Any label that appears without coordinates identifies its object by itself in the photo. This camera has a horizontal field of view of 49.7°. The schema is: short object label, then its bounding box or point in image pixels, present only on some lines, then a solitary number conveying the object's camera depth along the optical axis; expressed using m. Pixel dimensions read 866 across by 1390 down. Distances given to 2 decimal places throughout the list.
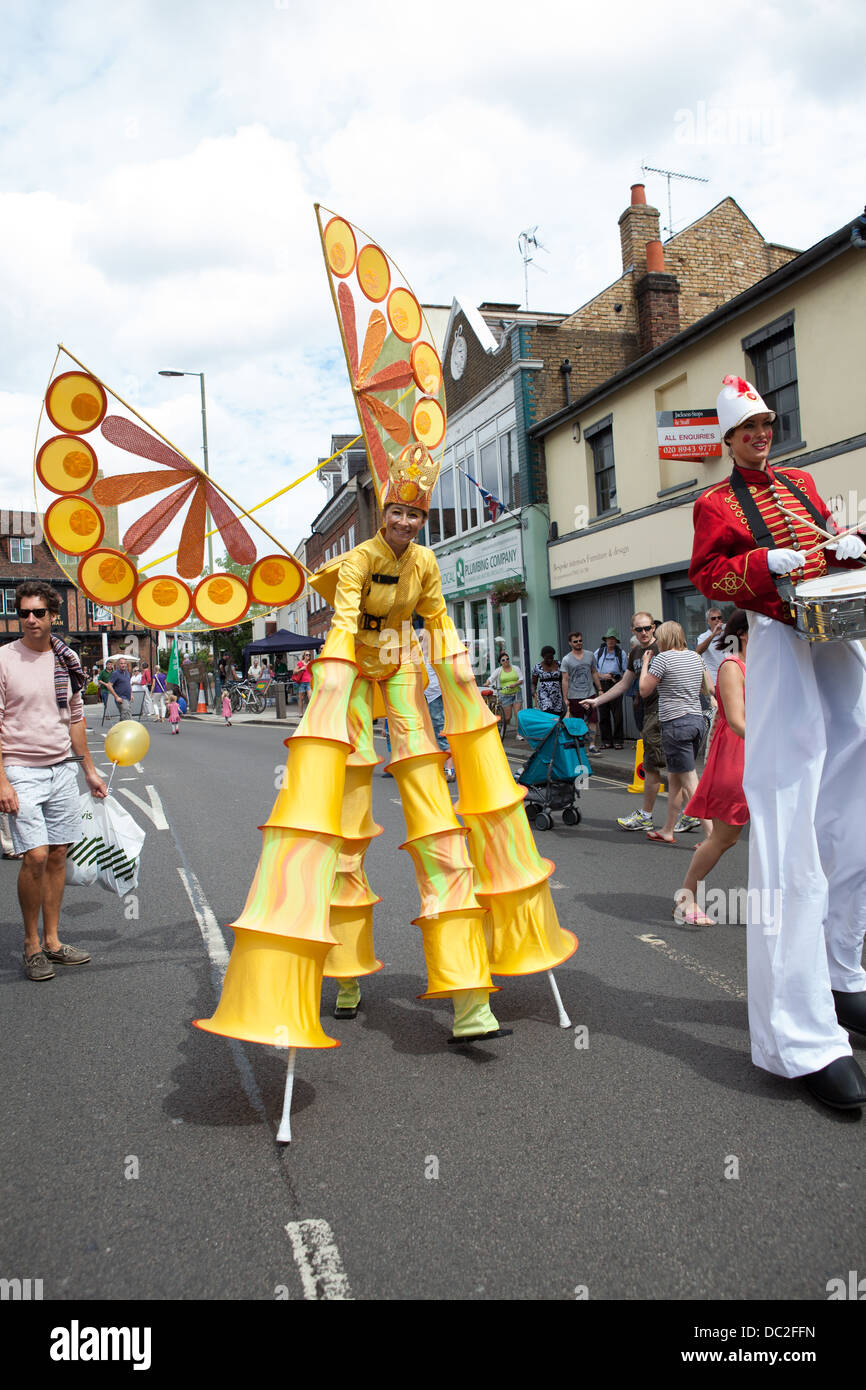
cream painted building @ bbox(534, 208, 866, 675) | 11.71
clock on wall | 24.92
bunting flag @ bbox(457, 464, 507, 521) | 21.12
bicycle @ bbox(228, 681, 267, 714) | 35.44
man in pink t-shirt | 4.74
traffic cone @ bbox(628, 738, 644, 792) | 9.80
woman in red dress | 4.63
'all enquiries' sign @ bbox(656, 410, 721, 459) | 14.60
